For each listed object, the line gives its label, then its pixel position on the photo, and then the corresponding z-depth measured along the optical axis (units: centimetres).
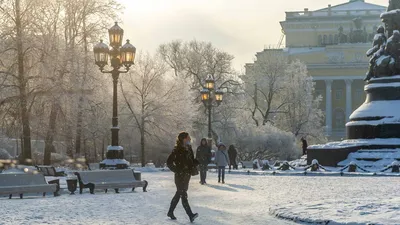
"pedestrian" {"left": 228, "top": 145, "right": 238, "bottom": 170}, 3948
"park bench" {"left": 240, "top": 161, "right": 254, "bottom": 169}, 4483
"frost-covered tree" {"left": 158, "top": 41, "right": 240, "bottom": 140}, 5753
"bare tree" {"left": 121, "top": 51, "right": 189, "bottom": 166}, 4916
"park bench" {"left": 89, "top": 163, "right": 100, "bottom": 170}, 4083
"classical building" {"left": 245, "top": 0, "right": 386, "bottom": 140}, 8838
